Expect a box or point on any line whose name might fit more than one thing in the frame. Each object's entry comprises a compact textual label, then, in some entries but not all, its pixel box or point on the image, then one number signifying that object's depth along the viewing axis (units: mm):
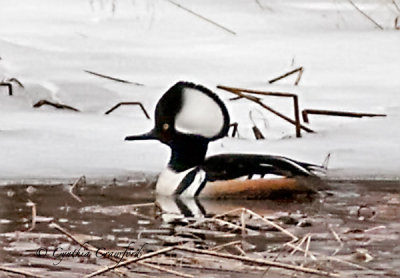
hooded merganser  13078
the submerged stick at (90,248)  9617
